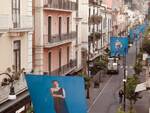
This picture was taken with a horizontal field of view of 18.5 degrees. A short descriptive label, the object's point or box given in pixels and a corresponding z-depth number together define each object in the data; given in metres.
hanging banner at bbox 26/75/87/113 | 14.20
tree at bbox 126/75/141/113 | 35.94
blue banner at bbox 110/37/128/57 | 47.06
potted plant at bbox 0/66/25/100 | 24.11
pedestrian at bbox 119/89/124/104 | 38.49
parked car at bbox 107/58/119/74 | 60.84
